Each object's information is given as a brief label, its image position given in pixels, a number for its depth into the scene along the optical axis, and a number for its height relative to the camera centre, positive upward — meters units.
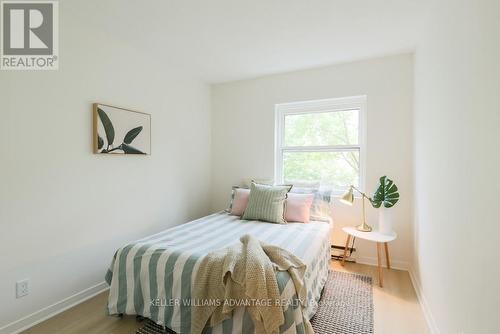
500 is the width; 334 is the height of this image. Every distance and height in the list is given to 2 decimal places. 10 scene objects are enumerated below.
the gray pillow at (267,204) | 2.78 -0.47
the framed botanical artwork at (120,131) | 2.34 +0.31
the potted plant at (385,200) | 2.61 -0.38
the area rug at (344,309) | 1.82 -1.18
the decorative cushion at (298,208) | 2.81 -0.50
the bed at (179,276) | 1.52 -0.78
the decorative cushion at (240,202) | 3.07 -0.48
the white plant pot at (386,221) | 2.62 -0.60
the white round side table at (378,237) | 2.49 -0.73
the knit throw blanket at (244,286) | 1.42 -0.73
